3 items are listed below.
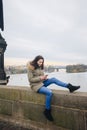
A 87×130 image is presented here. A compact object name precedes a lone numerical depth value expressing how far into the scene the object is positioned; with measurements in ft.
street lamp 12.85
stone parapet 6.94
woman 7.57
